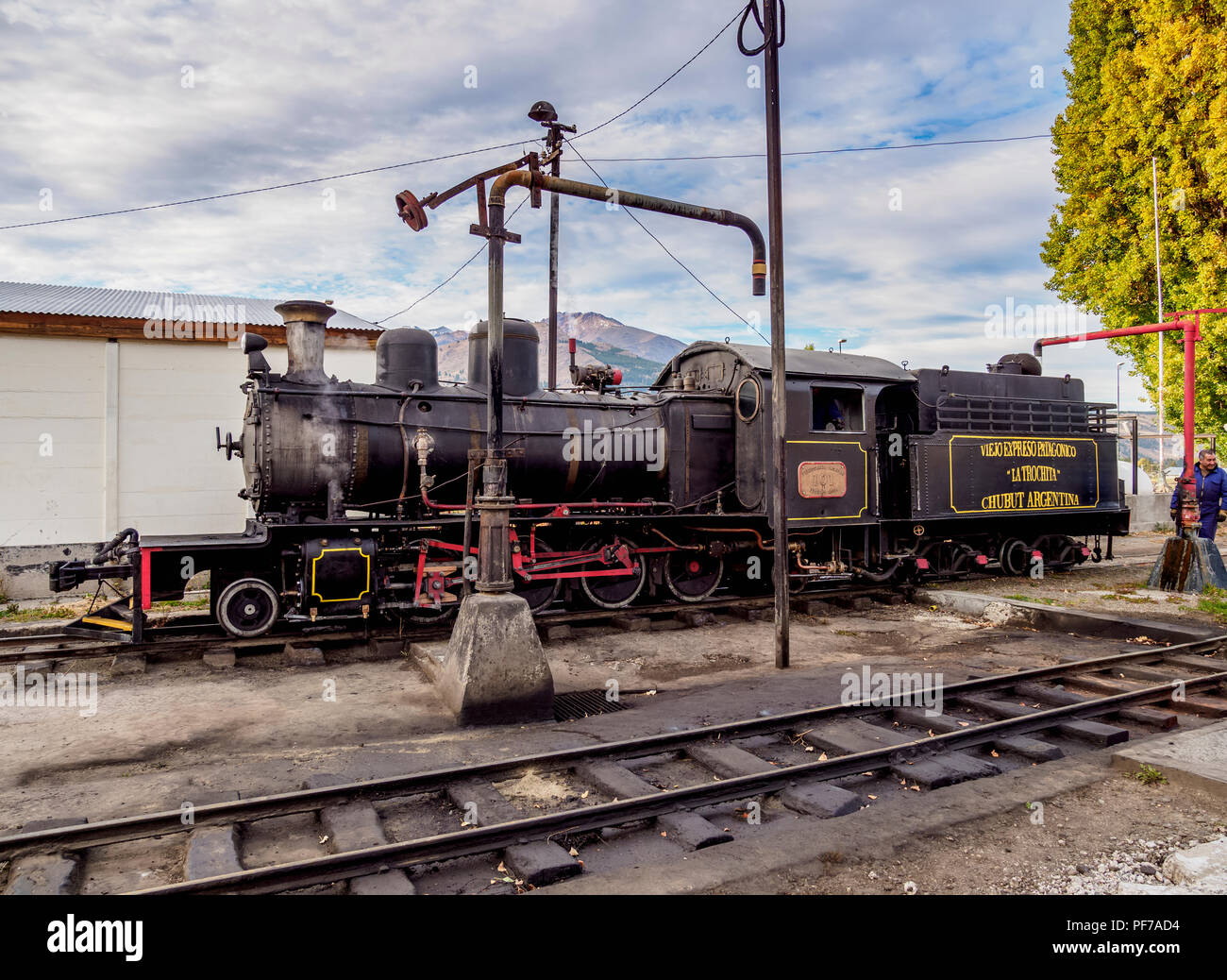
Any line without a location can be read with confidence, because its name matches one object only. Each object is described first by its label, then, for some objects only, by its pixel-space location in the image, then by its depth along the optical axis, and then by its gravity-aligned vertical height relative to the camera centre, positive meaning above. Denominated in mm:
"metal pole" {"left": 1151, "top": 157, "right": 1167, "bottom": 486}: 16697 +6707
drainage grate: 6148 -1679
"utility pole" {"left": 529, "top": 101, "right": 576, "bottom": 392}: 13742 +6342
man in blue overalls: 11539 +101
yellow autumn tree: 15828 +7308
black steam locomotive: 8211 +251
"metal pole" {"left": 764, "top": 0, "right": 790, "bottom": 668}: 7551 +1674
